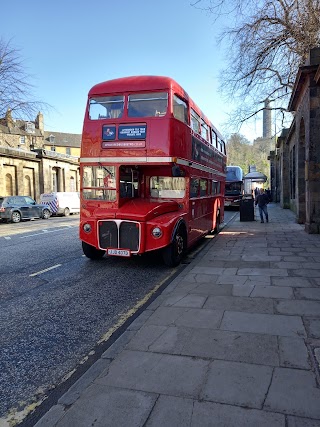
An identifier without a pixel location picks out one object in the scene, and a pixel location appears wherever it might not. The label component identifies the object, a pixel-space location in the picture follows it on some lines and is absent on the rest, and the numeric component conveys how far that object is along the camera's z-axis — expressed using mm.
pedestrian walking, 16075
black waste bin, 17188
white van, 26000
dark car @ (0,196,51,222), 21017
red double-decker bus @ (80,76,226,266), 7199
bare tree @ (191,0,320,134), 14789
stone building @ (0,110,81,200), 28906
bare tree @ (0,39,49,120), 21681
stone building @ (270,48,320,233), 11633
